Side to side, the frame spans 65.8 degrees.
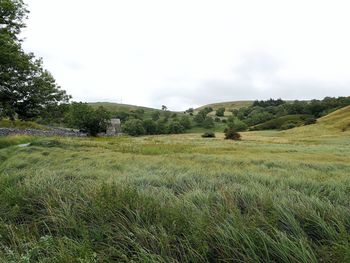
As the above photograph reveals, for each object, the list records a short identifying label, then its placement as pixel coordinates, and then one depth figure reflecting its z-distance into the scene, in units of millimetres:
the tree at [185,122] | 125344
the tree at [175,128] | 116188
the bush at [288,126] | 90438
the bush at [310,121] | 85156
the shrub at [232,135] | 62056
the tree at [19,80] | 18609
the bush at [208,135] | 74212
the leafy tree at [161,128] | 115312
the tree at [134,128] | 107938
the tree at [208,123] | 130125
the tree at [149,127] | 114600
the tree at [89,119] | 56906
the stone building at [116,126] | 83862
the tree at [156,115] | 149562
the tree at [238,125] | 114719
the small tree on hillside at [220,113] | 163375
